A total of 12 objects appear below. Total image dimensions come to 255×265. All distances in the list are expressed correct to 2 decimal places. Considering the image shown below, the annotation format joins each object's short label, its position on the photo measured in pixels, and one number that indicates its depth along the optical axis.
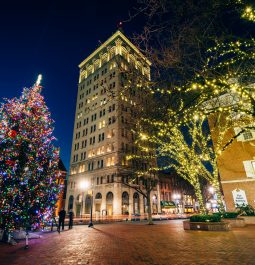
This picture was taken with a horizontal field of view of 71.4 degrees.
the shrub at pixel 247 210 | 14.20
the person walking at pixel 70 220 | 15.62
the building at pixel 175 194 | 51.98
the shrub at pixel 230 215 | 12.96
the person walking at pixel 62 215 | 14.31
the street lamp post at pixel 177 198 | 51.89
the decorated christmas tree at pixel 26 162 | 9.36
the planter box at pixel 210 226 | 10.55
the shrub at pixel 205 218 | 10.90
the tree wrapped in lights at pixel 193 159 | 12.45
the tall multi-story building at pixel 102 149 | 36.88
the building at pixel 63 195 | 50.66
